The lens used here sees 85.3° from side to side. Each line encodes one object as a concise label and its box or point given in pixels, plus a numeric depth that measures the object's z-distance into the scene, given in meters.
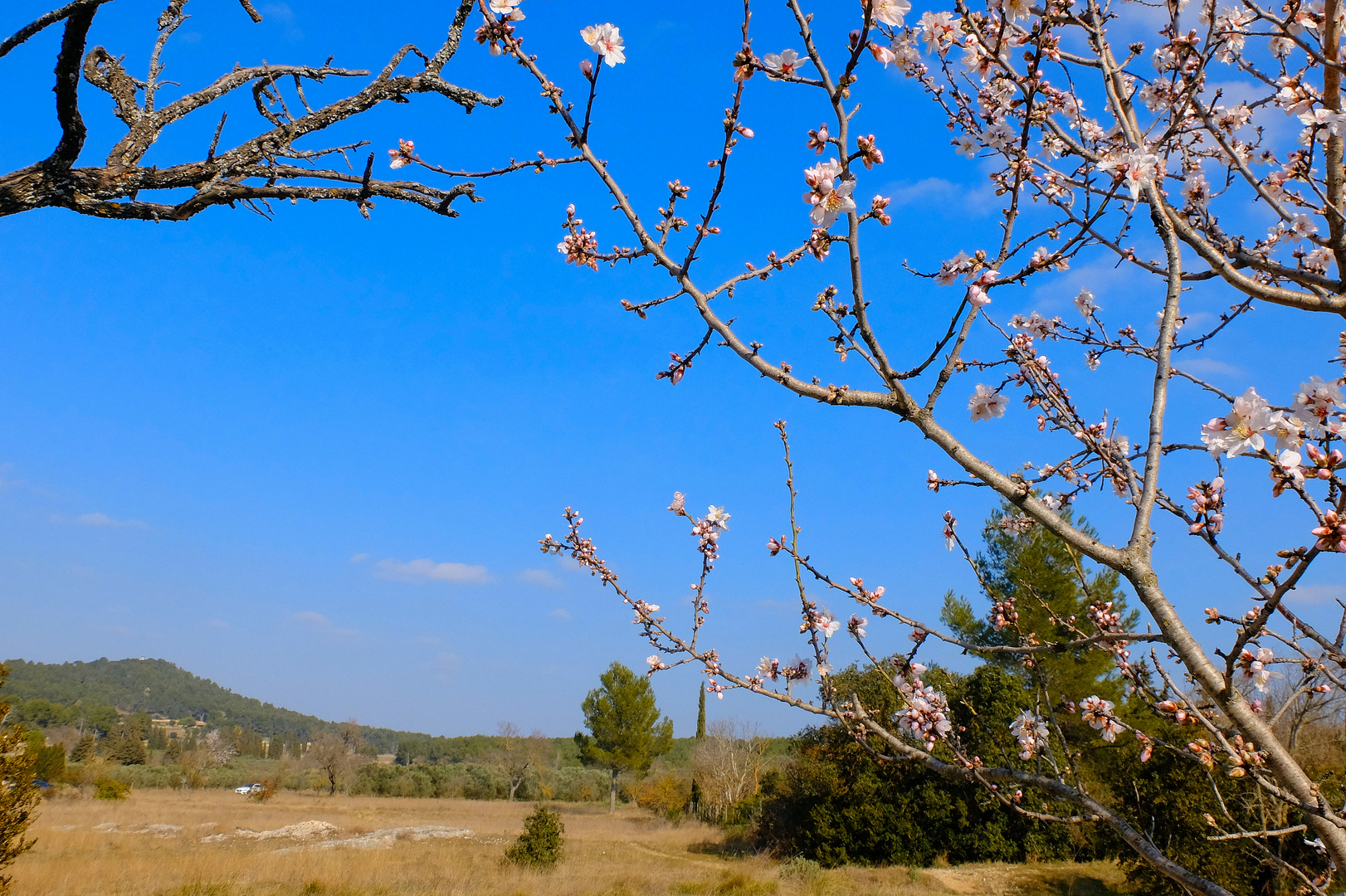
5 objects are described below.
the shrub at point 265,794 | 24.98
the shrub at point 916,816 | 12.94
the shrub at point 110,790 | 21.55
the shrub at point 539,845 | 12.71
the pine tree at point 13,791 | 7.13
